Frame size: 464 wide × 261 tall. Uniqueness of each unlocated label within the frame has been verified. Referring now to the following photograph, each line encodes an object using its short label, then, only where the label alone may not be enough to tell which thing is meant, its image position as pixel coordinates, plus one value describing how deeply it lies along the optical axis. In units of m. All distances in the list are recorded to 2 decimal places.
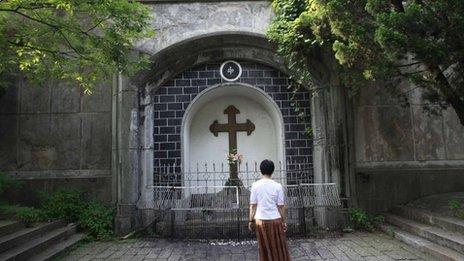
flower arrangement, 8.72
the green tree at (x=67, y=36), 5.50
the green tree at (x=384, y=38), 5.36
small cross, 9.02
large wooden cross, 9.56
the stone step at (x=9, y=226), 6.06
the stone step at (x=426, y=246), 5.50
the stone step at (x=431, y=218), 6.18
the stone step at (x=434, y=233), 5.71
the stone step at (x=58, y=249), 5.95
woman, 4.53
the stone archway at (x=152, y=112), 8.19
